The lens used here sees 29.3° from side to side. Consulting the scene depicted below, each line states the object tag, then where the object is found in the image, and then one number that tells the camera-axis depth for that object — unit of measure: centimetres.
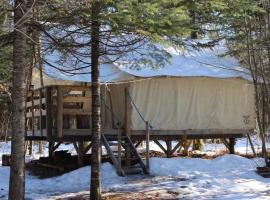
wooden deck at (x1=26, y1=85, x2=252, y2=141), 1470
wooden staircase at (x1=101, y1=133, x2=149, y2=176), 1373
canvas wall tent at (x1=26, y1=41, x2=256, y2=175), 1495
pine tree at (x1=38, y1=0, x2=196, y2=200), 835
